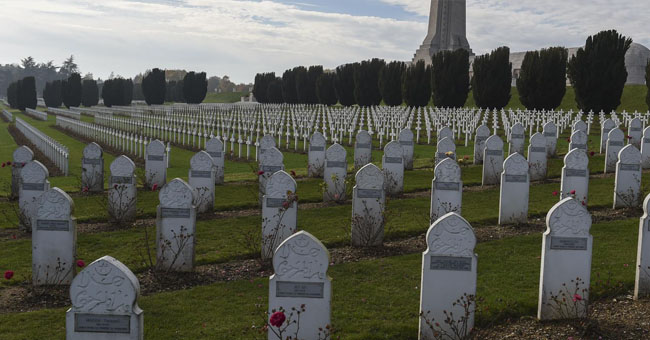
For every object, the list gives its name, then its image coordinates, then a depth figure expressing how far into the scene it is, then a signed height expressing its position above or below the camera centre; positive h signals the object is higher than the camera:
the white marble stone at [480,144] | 16.86 -0.48
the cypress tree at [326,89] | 57.53 +2.92
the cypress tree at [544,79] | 32.38 +2.63
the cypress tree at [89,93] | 80.69 +2.40
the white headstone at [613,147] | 14.66 -0.38
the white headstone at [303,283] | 4.75 -1.28
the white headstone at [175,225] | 7.48 -1.35
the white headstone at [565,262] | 5.75 -1.26
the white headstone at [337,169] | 12.61 -1.00
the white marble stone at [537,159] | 14.02 -0.70
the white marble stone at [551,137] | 16.97 -0.22
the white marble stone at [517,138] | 16.62 -0.27
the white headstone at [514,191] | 9.87 -1.03
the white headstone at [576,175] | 10.66 -0.77
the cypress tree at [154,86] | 73.87 +3.29
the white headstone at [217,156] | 14.95 -0.96
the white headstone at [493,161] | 13.66 -0.77
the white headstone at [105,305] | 4.16 -1.31
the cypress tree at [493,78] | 35.81 +2.82
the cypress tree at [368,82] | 50.72 +3.29
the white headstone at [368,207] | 8.93 -1.25
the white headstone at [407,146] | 16.84 -0.62
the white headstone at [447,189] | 9.30 -0.97
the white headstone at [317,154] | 15.63 -0.86
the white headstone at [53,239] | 6.98 -1.48
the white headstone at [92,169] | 14.03 -1.31
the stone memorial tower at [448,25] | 62.75 +10.26
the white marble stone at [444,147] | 14.15 -0.50
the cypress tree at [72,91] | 72.19 +2.30
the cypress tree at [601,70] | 29.84 +2.96
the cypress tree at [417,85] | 42.06 +2.64
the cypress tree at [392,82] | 46.66 +3.10
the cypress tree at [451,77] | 38.47 +2.98
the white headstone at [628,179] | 10.98 -0.84
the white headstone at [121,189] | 10.60 -1.32
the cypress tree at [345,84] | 54.41 +3.28
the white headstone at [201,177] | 11.36 -1.13
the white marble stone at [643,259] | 6.46 -1.33
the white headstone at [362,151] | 16.25 -0.76
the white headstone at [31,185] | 9.59 -1.19
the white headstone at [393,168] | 12.93 -0.94
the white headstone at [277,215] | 8.22 -1.30
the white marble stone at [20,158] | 12.48 -1.00
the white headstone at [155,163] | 14.63 -1.17
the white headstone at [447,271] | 5.25 -1.26
